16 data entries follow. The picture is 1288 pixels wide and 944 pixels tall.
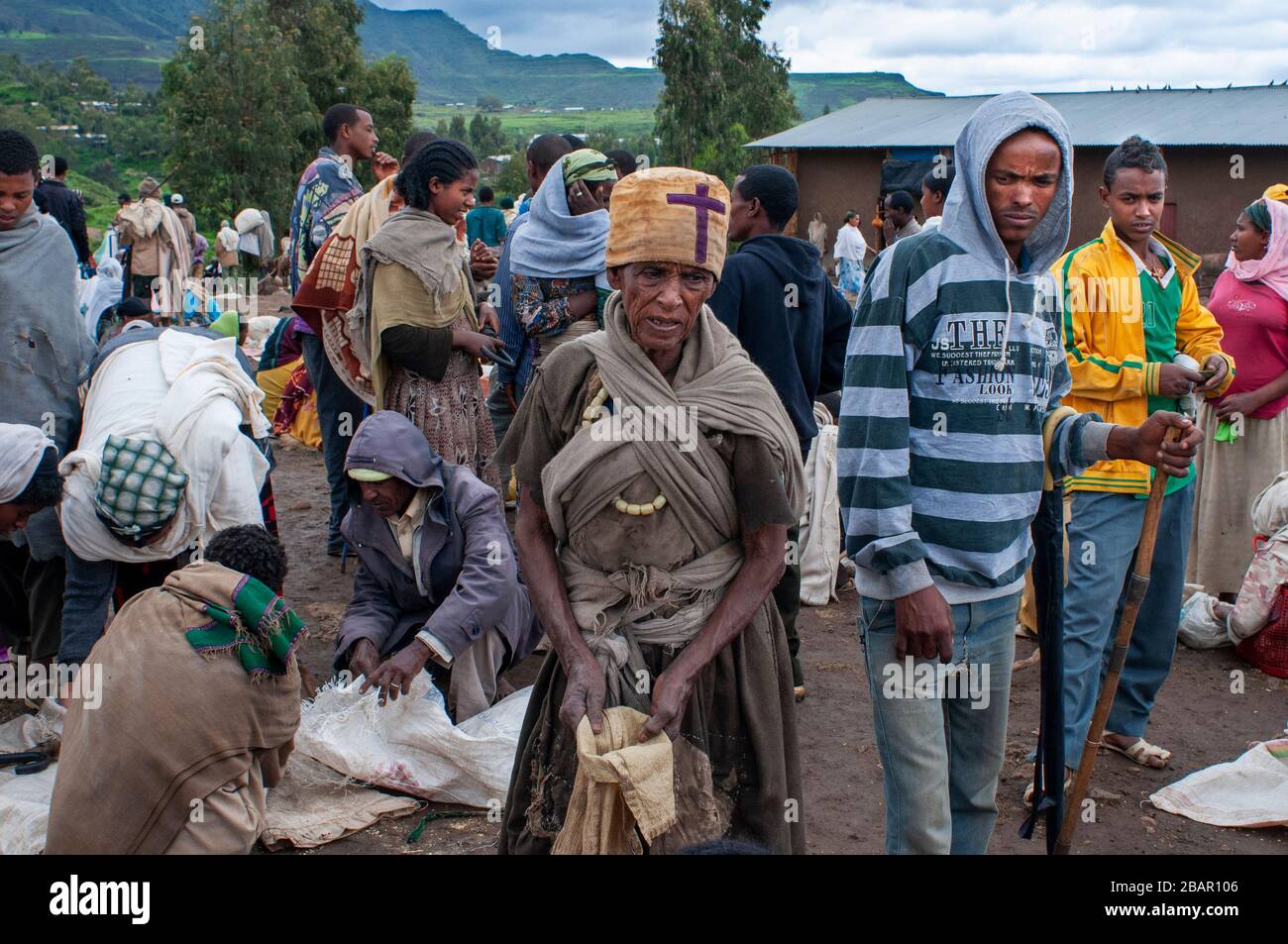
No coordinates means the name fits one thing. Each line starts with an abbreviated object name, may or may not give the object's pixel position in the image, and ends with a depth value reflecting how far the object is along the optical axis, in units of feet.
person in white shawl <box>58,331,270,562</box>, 12.79
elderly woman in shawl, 7.62
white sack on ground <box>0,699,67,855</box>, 11.86
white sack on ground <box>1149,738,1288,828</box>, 13.50
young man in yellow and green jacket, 13.10
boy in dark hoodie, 15.15
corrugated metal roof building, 62.80
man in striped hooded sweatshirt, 8.54
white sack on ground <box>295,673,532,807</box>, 13.64
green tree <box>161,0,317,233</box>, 81.66
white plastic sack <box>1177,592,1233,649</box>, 18.86
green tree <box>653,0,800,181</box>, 111.04
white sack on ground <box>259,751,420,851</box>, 12.69
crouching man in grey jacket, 14.34
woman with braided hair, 16.26
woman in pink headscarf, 18.49
